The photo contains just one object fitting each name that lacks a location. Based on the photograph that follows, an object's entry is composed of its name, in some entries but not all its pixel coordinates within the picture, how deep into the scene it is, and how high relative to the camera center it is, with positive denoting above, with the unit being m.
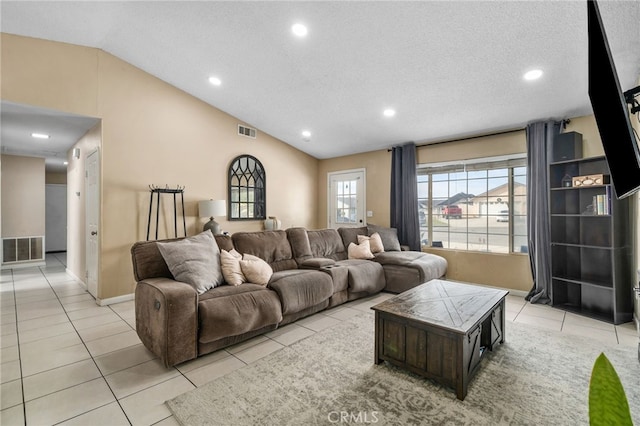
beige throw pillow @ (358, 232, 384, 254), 4.88 -0.47
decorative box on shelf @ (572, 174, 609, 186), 3.33 +0.37
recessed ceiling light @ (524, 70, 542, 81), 3.00 +1.41
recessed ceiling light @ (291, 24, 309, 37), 2.85 +1.80
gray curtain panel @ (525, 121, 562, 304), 3.93 +0.08
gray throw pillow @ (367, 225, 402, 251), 5.04 -0.39
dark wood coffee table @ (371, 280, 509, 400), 1.95 -0.87
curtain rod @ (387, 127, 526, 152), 4.31 +1.20
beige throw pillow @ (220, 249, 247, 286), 2.93 -0.54
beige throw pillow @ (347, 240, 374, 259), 4.68 -0.59
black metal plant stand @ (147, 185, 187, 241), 4.23 +0.25
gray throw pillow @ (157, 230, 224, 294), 2.61 -0.43
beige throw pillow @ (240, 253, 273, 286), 3.03 -0.59
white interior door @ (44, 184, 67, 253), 8.20 +0.01
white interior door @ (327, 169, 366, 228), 6.14 +0.33
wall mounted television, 1.24 +0.44
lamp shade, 4.52 +0.11
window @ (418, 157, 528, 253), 4.42 +0.14
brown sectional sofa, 2.28 -0.75
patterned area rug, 1.75 -1.19
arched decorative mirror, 5.24 +0.47
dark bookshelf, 3.27 -0.40
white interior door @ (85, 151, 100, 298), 3.96 -0.01
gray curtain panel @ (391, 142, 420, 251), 5.23 +0.33
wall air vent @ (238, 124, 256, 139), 5.34 +1.52
